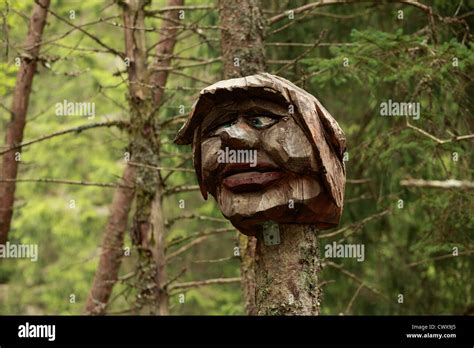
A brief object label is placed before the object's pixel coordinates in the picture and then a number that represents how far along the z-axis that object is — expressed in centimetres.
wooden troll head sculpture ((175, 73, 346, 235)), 821
